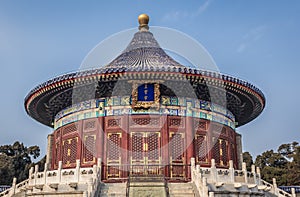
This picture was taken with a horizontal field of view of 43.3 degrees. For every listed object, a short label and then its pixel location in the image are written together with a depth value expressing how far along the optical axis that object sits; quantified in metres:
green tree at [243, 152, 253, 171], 41.14
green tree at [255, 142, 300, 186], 31.74
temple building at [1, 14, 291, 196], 17.38
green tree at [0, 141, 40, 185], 36.62
